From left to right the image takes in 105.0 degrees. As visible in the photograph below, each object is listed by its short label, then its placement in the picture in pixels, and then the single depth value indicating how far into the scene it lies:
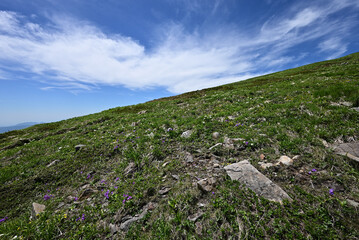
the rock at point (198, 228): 3.50
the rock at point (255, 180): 3.94
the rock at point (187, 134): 8.45
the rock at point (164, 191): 4.88
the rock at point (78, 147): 9.77
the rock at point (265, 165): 4.96
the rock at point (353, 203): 3.34
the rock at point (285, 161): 4.89
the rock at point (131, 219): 4.11
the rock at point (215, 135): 7.64
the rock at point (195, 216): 3.77
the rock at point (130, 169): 6.53
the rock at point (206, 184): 4.46
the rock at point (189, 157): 6.23
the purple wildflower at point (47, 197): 6.27
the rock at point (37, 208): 5.29
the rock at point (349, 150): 4.58
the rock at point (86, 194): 5.77
